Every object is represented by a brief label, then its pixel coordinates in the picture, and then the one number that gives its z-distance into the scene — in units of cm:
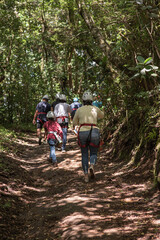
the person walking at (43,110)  1286
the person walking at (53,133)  920
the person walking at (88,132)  702
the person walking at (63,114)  1123
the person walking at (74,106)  1395
